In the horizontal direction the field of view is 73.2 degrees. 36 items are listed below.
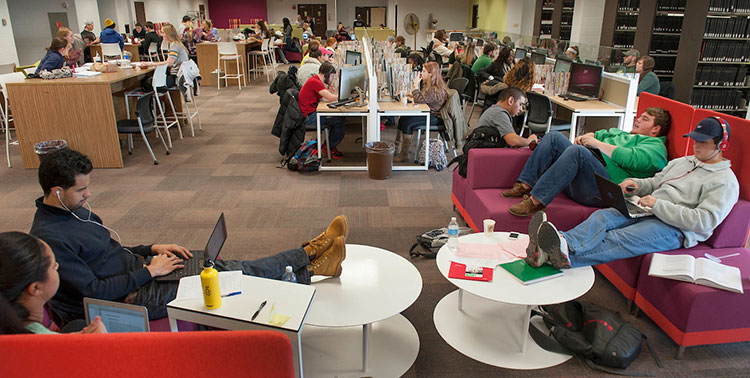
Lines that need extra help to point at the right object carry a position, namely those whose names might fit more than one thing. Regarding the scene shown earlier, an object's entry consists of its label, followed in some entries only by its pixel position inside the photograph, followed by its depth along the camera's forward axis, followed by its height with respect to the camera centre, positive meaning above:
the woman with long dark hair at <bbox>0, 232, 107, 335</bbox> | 1.58 -0.77
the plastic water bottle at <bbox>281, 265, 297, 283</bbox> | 2.29 -1.07
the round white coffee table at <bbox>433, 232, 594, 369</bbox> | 2.34 -1.56
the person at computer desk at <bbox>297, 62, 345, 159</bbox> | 5.74 -0.78
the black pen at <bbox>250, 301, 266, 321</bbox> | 1.74 -0.94
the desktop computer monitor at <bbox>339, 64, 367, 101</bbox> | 5.68 -0.56
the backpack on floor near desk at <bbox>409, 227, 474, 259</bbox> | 3.58 -1.48
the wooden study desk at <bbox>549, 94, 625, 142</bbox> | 5.30 -0.81
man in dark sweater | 2.03 -0.95
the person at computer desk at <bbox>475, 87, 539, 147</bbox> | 3.89 -0.65
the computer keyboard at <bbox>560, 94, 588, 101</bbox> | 5.80 -0.75
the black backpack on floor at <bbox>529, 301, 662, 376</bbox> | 2.43 -1.47
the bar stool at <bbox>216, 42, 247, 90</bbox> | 11.03 -0.58
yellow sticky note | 1.70 -0.94
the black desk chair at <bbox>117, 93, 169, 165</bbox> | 5.45 -0.98
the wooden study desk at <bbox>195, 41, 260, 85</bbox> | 11.30 -0.66
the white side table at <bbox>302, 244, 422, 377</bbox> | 2.22 -1.18
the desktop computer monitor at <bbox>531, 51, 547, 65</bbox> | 7.62 -0.42
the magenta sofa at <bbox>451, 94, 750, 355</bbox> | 2.44 -1.18
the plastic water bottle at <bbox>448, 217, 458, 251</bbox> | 2.78 -1.12
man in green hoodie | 3.33 -0.87
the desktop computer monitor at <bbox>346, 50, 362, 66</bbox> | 7.73 -0.42
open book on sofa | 2.41 -1.15
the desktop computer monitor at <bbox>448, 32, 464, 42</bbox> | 14.35 -0.21
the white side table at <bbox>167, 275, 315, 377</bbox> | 1.71 -0.95
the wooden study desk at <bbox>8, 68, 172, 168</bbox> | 5.21 -0.86
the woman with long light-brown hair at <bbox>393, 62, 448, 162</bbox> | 5.66 -0.73
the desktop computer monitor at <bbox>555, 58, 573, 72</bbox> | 6.34 -0.43
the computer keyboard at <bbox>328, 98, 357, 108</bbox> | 5.52 -0.78
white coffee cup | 2.87 -1.07
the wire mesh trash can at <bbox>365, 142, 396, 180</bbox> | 5.16 -1.28
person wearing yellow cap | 10.78 -0.11
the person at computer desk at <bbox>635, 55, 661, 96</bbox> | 6.02 -0.55
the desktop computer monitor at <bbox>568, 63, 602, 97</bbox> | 5.76 -0.55
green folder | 2.42 -1.14
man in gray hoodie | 2.66 -0.96
